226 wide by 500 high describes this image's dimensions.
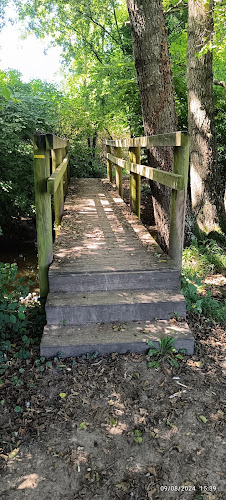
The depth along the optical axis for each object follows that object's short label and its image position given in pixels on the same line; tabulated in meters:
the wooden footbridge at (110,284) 3.29
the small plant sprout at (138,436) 2.45
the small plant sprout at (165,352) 3.18
